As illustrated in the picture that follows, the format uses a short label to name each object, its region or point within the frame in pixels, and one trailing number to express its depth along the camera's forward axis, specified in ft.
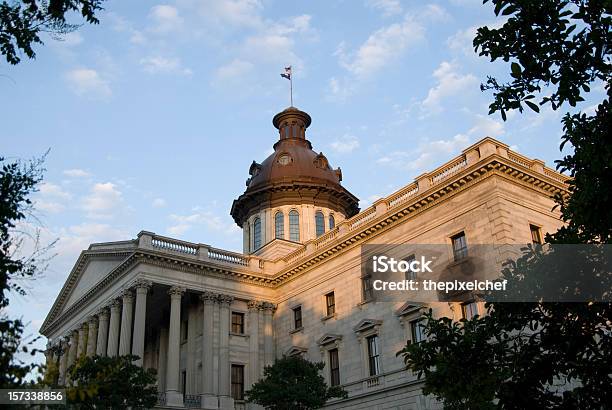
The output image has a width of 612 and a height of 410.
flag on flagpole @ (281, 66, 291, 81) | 196.97
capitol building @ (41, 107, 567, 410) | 96.37
